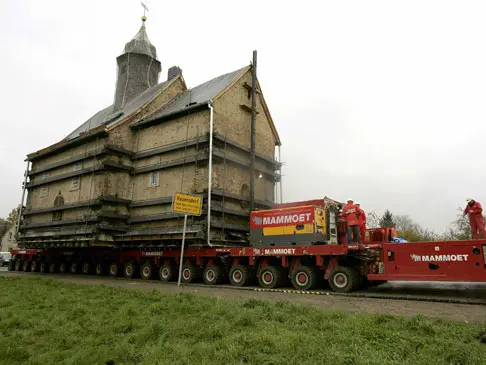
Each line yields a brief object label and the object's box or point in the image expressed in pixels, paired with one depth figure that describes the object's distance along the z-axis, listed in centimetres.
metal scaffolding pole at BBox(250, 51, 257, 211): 1604
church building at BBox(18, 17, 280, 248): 1493
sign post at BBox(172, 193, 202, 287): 1113
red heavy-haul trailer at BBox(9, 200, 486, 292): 907
